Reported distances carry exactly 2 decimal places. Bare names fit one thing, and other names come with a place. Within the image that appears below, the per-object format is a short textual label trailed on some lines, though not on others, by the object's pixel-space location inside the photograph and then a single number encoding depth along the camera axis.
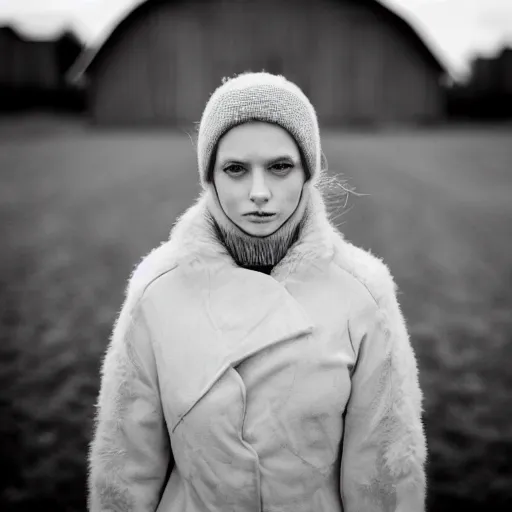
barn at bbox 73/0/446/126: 13.77
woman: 1.49
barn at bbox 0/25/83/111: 20.92
